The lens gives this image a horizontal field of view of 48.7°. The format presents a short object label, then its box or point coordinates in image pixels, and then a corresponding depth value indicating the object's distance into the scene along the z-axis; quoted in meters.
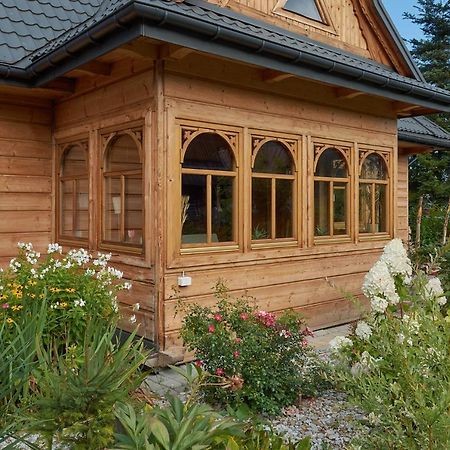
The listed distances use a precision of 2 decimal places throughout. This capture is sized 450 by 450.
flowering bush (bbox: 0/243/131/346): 3.65
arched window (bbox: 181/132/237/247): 4.91
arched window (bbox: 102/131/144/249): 4.98
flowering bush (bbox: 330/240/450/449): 1.92
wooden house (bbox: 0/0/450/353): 4.63
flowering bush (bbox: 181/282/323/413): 3.44
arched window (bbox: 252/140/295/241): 5.57
